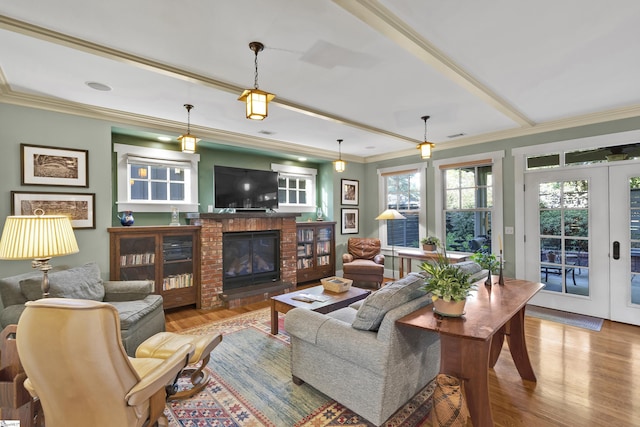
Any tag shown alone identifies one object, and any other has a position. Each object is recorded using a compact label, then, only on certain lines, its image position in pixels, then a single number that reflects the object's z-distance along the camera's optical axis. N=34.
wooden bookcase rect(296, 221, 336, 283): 5.82
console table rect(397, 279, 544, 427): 1.64
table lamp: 2.16
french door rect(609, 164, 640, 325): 3.71
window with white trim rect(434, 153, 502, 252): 4.85
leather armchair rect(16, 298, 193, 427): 1.37
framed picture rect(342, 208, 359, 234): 6.52
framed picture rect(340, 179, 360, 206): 6.47
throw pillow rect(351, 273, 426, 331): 1.91
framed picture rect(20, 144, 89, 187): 3.22
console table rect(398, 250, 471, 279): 4.76
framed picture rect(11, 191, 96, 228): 3.17
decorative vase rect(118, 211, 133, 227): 4.03
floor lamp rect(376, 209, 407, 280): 5.55
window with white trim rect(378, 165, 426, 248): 5.93
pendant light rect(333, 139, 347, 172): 5.09
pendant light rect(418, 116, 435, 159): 3.83
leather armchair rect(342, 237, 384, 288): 5.34
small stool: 2.23
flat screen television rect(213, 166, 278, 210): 4.82
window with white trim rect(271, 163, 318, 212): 6.02
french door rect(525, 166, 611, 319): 3.93
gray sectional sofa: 1.83
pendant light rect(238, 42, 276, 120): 2.21
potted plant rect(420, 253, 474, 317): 1.79
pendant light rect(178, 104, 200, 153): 3.47
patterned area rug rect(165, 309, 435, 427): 2.01
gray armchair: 2.59
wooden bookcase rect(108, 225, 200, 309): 3.82
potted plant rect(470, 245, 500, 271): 2.65
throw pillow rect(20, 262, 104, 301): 2.60
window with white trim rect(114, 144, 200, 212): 4.22
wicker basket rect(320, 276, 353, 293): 3.58
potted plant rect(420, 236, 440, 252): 5.26
